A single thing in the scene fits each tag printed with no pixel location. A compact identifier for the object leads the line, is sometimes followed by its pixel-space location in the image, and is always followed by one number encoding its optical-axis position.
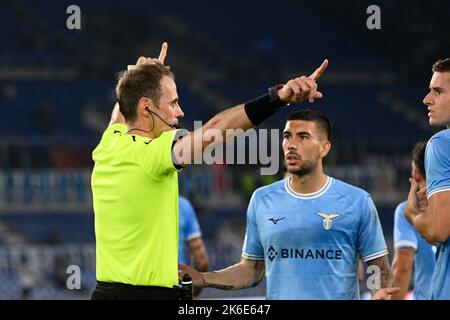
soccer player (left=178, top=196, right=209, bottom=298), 20.02
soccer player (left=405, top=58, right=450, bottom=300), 10.19
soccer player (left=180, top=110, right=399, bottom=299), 12.94
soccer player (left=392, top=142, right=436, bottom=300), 15.63
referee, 10.40
